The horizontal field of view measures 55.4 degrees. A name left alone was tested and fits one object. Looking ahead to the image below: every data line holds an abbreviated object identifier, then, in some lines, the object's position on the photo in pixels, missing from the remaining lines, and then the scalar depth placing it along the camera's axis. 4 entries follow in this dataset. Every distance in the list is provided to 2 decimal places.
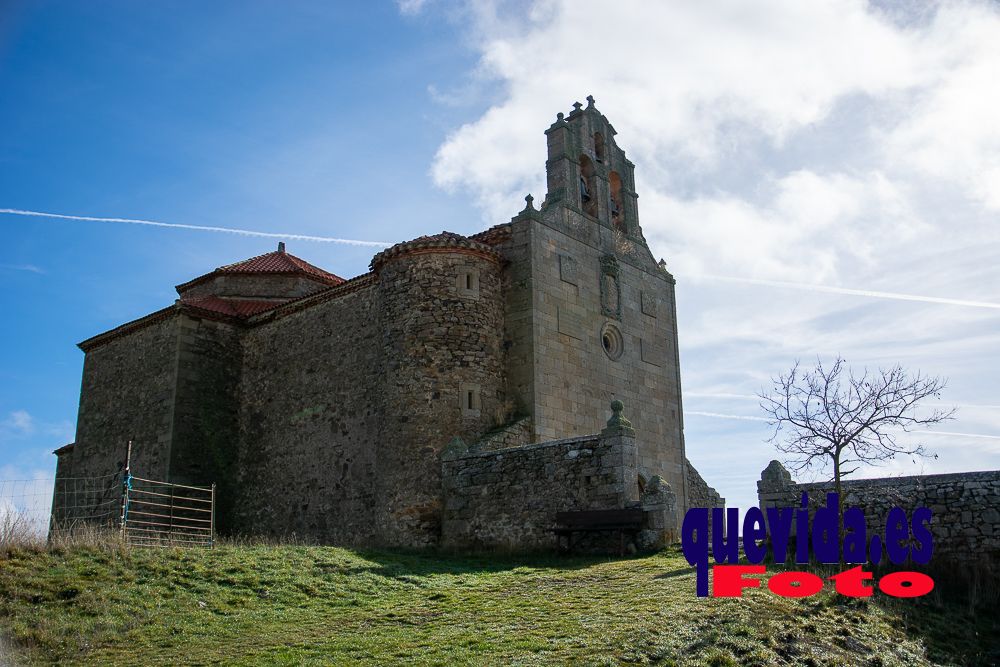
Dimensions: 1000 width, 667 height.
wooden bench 16.97
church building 20.25
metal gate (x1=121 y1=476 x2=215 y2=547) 23.44
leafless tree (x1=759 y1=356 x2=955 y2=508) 14.32
